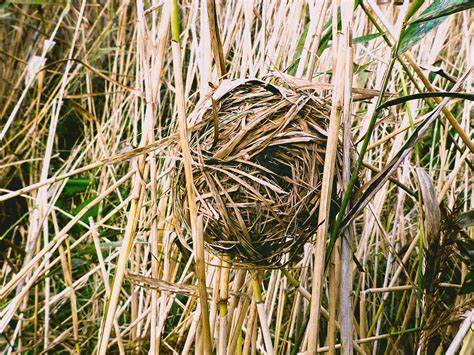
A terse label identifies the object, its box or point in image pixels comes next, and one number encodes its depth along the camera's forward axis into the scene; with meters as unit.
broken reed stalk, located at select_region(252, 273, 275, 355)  0.82
